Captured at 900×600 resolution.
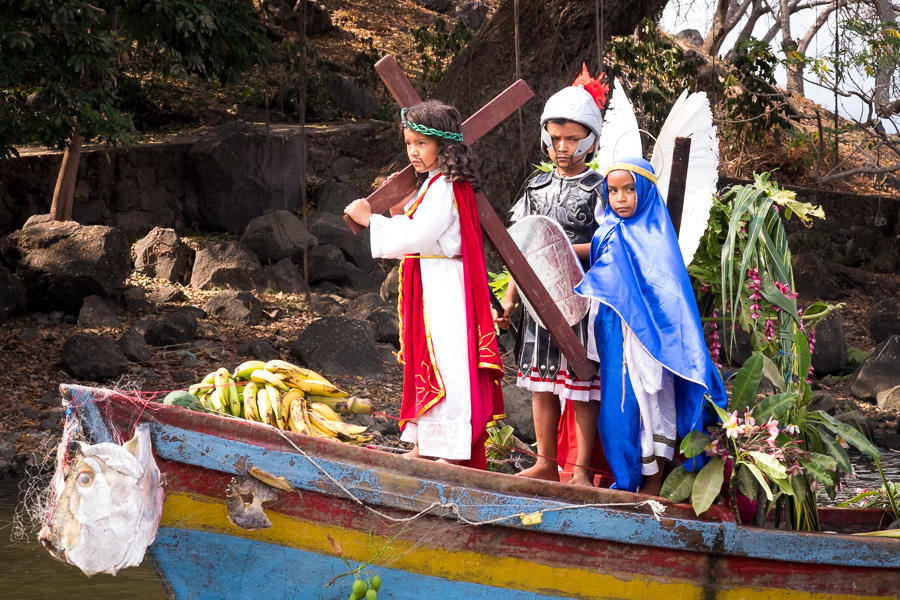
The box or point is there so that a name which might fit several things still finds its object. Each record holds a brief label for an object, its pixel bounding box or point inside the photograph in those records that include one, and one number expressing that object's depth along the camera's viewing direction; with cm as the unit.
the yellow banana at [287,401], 777
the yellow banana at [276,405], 766
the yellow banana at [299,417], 771
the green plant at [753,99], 2689
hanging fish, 633
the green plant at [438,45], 3005
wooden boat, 684
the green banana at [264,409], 763
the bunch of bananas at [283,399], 773
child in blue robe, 722
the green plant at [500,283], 927
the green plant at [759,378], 729
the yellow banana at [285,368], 813
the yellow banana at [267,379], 793
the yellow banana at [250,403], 768
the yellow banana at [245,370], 809
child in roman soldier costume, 781
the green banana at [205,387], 800
